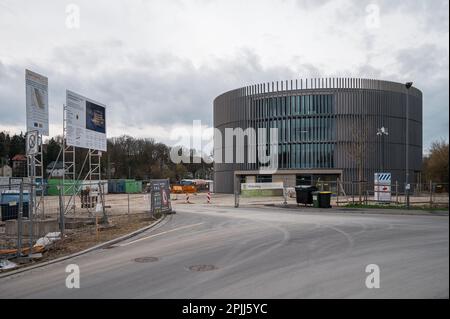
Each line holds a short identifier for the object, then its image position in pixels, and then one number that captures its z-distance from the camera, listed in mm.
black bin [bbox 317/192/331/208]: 27558
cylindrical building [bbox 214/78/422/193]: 59562
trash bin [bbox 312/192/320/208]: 27906
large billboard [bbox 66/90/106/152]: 20688
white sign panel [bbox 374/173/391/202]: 29078
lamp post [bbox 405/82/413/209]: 25447
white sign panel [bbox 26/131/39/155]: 16312
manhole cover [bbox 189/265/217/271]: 8250
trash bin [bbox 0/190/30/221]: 15148
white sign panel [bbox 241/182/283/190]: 47438
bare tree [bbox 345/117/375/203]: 57750
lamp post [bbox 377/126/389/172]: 58956
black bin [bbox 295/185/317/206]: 29344
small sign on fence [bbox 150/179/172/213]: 22016
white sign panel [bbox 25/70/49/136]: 17188
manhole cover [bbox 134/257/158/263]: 9368
